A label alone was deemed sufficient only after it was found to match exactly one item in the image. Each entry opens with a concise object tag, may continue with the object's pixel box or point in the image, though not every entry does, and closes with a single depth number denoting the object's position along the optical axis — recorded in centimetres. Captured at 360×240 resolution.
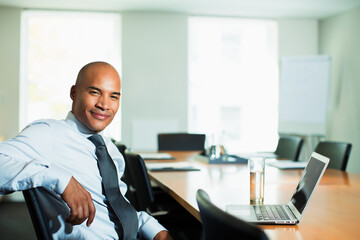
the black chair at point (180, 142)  418
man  115
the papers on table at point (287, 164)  263
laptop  118
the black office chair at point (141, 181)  220
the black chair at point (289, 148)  353
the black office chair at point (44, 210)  114
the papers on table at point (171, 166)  251
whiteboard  581
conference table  113
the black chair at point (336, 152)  286
